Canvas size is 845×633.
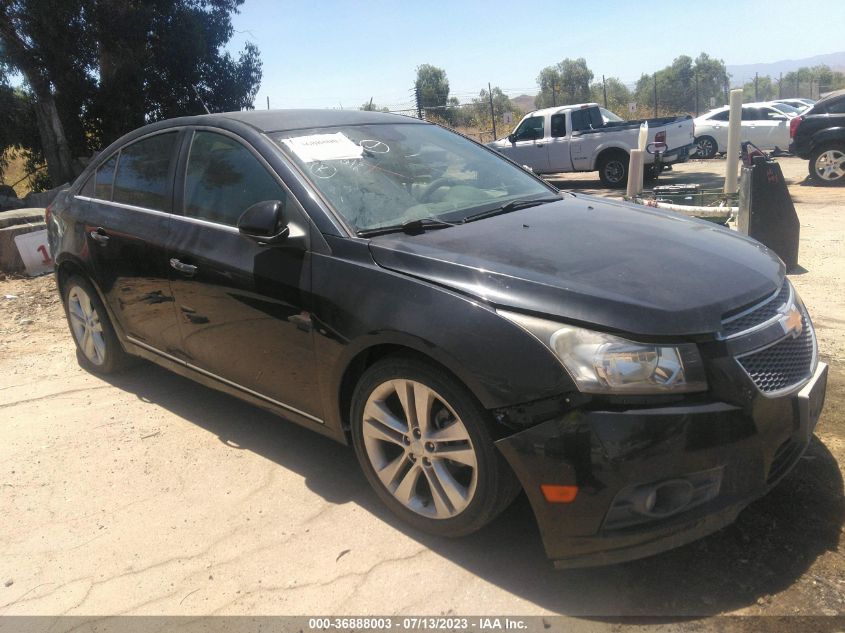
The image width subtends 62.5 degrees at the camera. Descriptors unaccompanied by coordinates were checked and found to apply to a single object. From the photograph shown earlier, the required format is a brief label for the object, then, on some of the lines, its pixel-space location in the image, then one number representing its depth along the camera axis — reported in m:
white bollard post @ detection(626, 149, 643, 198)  7.96
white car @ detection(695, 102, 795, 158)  19.02
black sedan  2.26
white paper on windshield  3.37
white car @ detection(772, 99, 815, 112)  21.50
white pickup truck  14.99
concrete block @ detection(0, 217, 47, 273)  7.68
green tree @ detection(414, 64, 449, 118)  51.72
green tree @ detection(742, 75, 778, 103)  59.28
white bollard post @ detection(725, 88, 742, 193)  7.43
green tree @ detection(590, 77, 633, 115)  38.23
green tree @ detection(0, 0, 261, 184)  14.45
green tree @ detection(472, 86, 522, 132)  30.83
